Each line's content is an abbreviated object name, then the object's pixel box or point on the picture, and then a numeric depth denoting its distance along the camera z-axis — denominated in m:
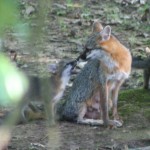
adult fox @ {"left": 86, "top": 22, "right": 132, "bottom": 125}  12.37
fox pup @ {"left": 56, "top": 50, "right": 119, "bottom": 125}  12.43
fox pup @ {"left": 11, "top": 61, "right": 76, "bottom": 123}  13.14
